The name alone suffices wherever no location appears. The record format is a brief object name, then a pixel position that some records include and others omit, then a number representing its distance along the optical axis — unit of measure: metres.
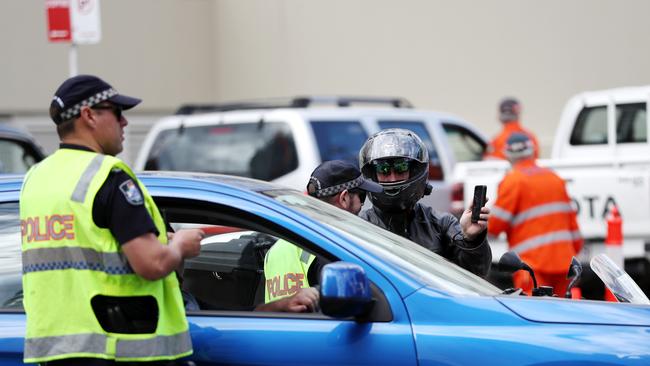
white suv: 20.73
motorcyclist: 10.37
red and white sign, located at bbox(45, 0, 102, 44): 18.53
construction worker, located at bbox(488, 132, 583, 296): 16.77
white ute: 20.08
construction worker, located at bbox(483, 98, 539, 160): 24.69
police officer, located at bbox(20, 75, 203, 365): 7.05
